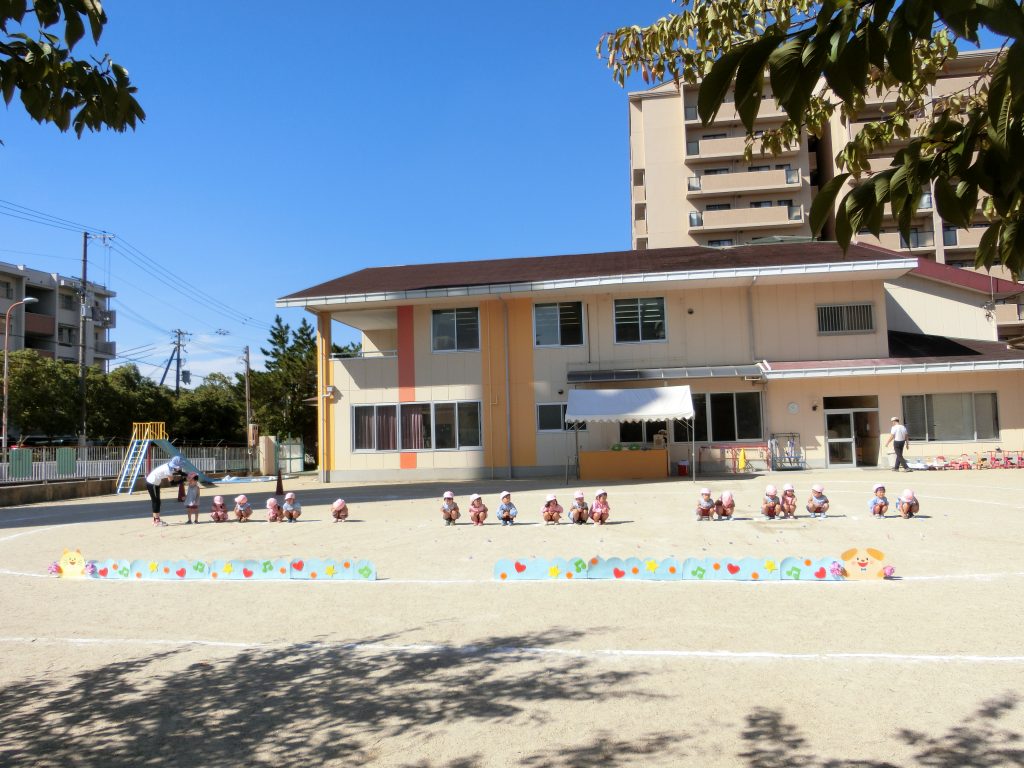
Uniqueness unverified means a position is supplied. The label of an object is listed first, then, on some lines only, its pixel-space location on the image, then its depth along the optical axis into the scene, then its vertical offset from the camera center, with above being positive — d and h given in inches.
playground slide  1111.0 -9.2
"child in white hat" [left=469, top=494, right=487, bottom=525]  499.5 -50.5
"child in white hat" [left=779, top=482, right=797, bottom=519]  479.2 -47.3
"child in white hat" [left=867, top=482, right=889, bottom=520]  471.0 -49.2
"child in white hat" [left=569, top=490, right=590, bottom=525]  490.9 -51.0
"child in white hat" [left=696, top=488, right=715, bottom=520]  490.9 -49.8
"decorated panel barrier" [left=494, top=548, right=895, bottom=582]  306.8 -59.5
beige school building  910.4 +86.1
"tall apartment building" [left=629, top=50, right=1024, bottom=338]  1779.0 +624.4
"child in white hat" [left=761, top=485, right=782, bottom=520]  480.1 -49.2
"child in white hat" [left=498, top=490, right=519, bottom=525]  501.4 -51.0
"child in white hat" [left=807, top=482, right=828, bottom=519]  478.0 -48.1
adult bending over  581.0 -29.1
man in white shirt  837.8 -15.7
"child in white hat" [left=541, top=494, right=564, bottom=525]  490.9 -50.4
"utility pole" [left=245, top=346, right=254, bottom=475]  1628.7 +58.8
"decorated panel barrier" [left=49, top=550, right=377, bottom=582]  341.4 -61.5
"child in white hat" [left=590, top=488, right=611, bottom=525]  487.5 -51.1
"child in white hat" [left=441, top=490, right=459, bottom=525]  503.8 -49.6
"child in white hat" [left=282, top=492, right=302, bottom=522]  566.6 -52.0
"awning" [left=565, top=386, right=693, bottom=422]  806.5 +32.6
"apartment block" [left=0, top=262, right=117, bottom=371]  2215.8 +433.0
